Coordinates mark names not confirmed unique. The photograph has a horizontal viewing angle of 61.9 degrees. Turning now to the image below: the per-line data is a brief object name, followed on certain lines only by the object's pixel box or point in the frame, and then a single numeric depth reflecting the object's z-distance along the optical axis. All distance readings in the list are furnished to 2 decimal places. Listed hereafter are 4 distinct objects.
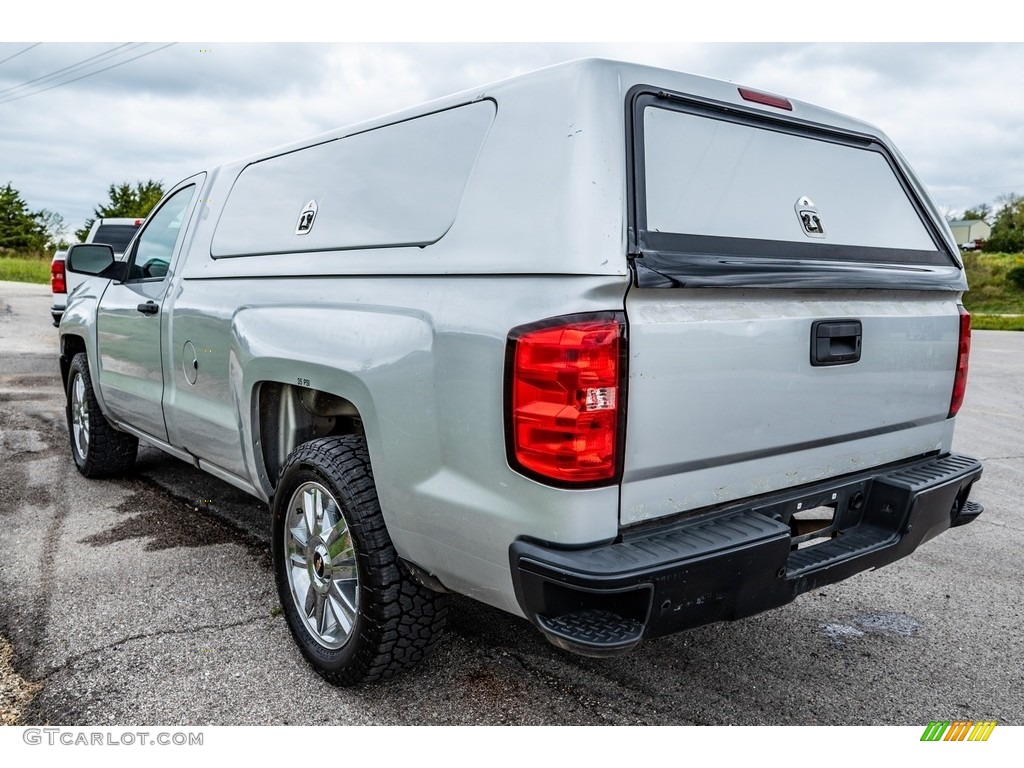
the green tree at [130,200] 48.16
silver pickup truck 2.21
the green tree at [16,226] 53.88
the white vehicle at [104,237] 11.25
